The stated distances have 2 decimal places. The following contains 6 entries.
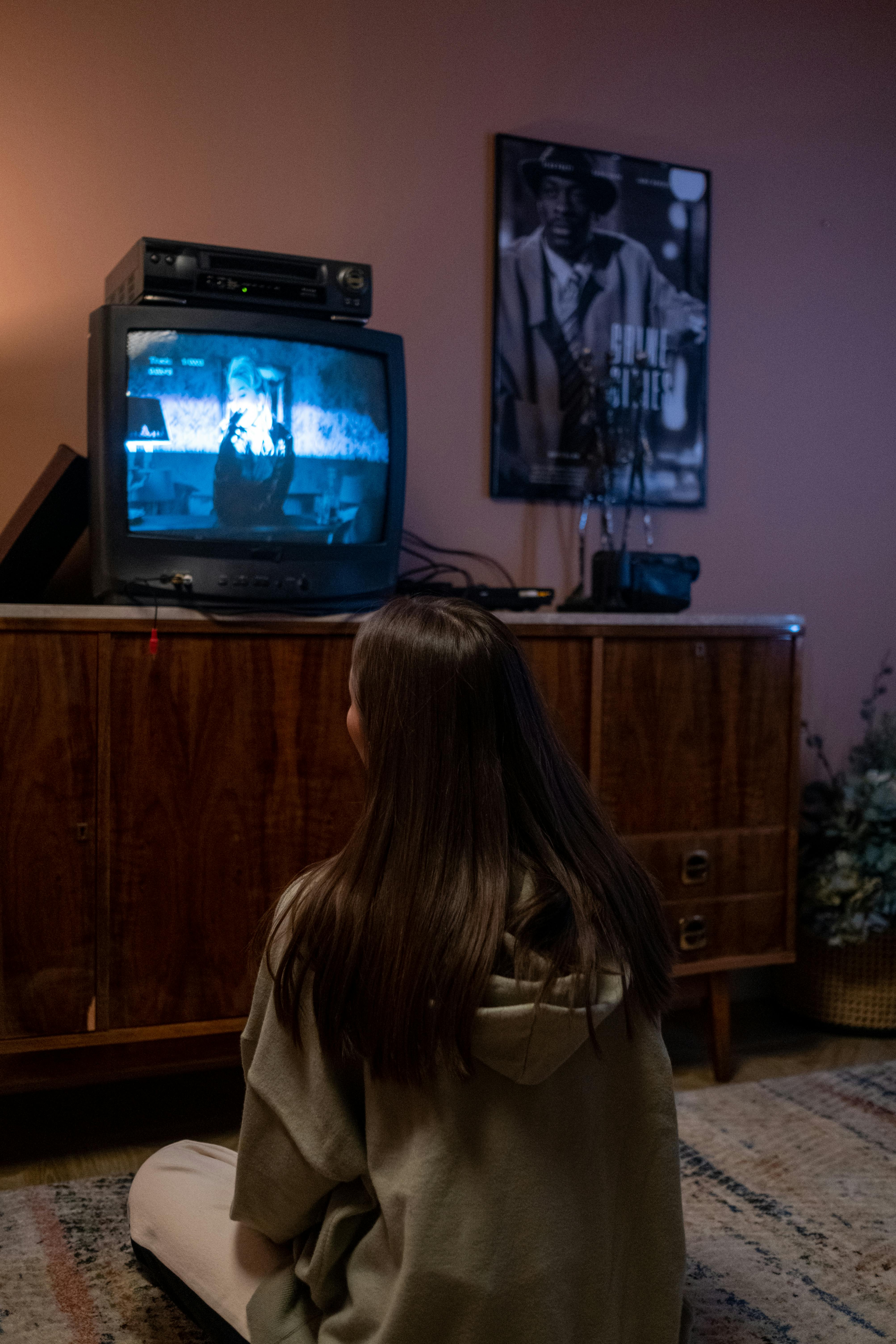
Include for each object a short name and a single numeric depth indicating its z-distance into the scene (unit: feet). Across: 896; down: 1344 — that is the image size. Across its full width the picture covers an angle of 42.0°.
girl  3.19
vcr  6.18
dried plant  8.41
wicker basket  8.66
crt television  6.06
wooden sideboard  5.93
